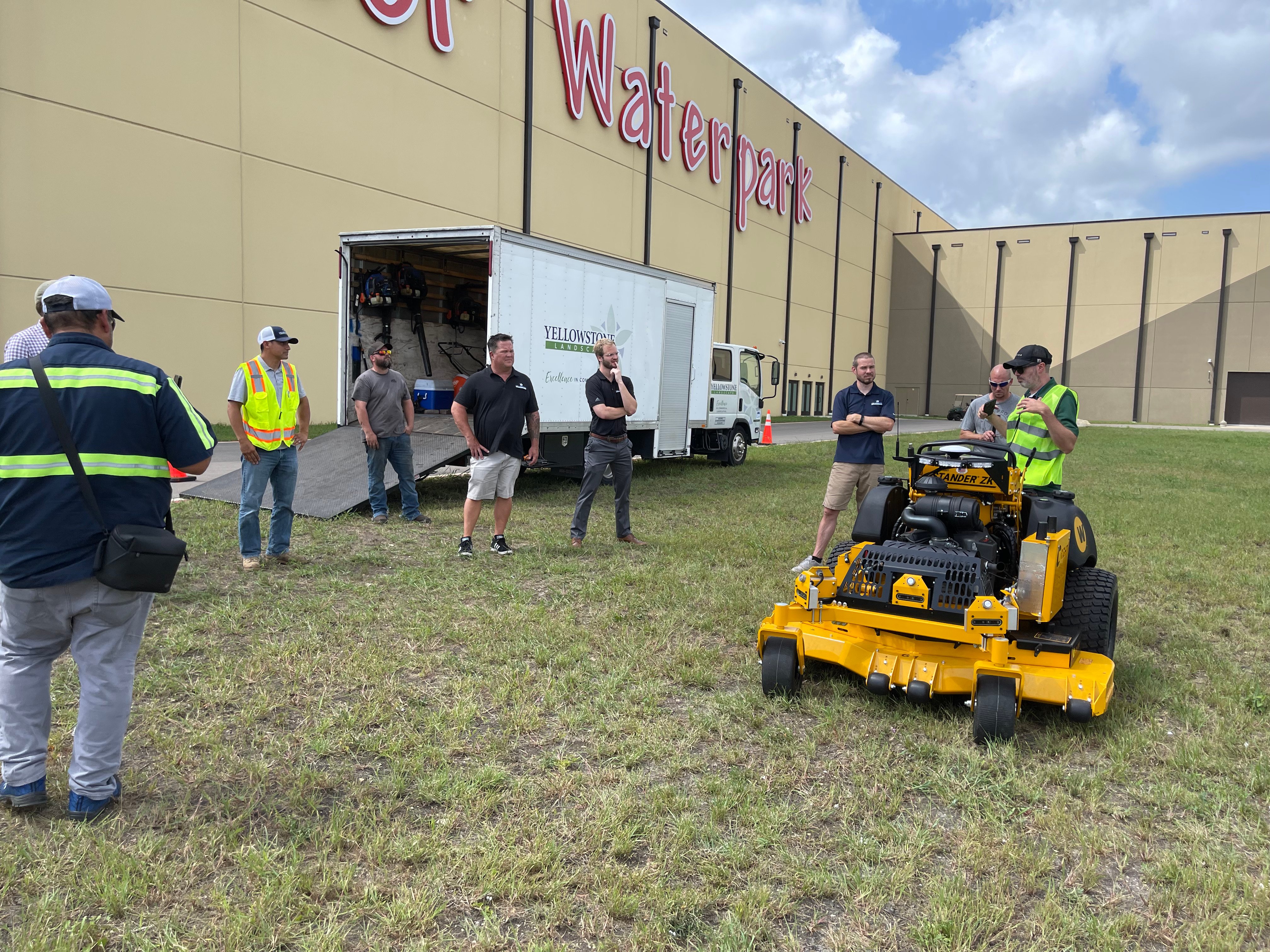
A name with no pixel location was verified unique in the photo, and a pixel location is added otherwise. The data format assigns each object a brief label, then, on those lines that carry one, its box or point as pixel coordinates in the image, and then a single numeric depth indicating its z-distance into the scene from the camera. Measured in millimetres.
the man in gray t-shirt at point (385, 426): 8617
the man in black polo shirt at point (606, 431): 7703
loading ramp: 9102
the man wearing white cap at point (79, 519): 2830
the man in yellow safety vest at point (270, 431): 6531
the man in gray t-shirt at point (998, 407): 7008
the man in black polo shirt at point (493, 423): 7180
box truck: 10234
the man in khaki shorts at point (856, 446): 6699
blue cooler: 11953
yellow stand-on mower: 3803
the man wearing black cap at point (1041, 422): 4965
